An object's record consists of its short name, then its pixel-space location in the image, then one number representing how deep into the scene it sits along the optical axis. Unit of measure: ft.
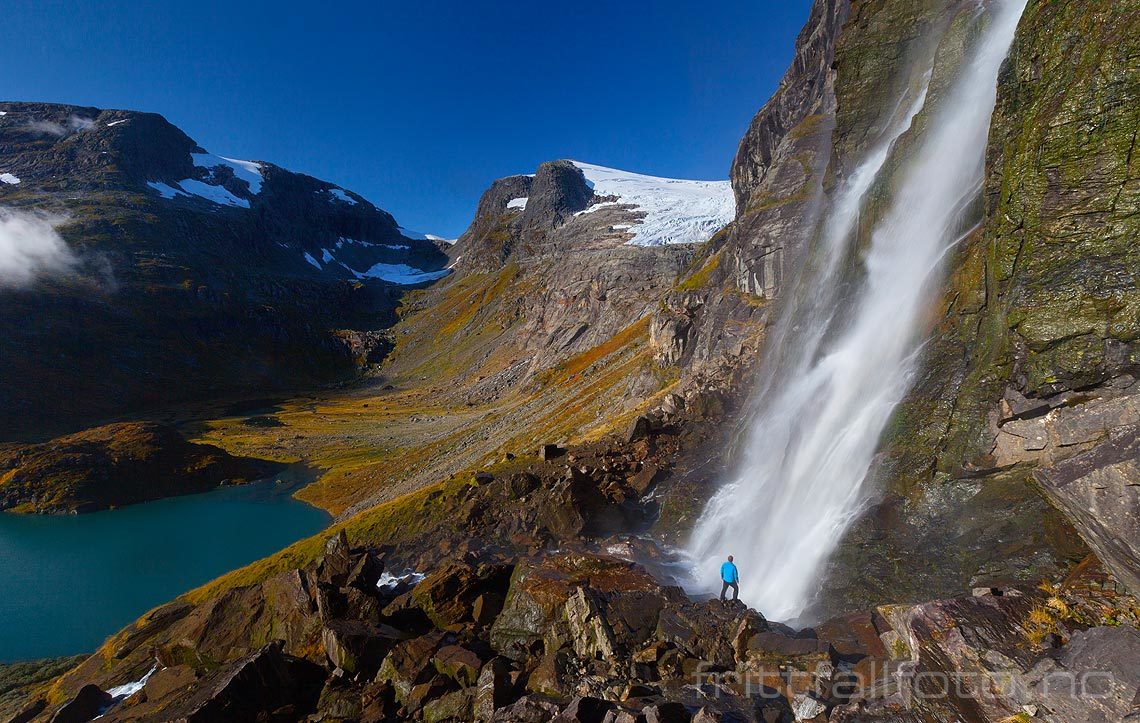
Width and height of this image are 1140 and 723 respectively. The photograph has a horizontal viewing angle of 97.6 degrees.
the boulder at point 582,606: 66.49
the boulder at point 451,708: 58.13
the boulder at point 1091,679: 32.71
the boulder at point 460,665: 63.77
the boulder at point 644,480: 133.68
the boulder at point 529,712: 49.85
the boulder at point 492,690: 56.13
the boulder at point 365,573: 92.94
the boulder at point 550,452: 157.69
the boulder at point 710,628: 59.98
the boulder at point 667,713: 43.78
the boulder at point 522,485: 139.13
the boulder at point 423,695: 61.52
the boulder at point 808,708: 45.62
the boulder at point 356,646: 70.95
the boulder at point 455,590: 84.38
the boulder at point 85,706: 83.05
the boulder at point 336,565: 94.79
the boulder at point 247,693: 63.46
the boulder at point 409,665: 64.23
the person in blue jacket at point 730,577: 74.13
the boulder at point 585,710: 45.94
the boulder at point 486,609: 82.43
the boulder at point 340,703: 63.36
